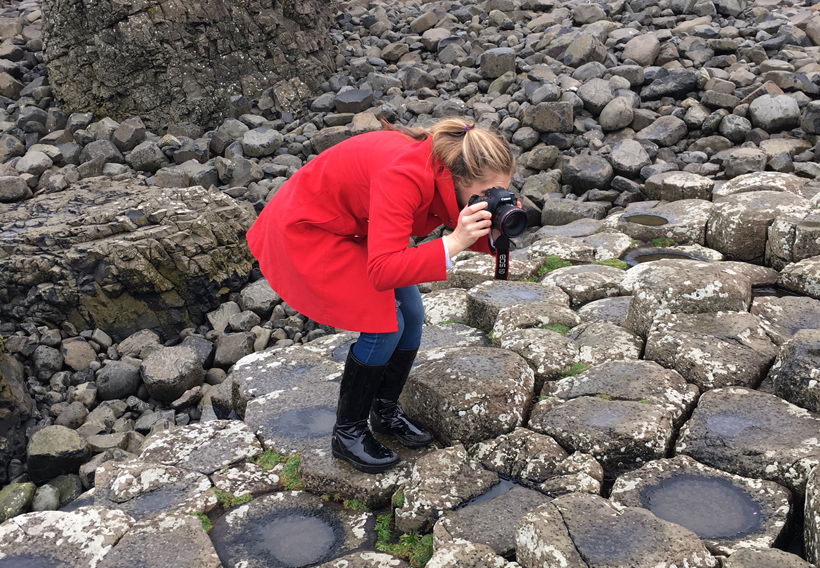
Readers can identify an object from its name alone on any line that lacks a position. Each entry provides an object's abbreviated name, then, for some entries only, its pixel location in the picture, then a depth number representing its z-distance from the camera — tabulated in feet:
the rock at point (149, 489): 10.01
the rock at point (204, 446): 11.18
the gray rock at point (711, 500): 8.12
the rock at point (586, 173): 26.27
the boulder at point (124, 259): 19.88
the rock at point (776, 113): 27.07
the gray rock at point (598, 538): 7.25
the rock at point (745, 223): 15.94
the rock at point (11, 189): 23.81
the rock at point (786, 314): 12.22
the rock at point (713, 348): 11.00
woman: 8.02
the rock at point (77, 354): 19.04
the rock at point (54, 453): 14.71
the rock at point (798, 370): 9.96
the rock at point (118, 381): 18.04
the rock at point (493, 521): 8.55
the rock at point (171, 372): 17.66
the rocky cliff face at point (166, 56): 30.22
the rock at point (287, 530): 9.05
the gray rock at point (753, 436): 8.90
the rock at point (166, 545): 8.59
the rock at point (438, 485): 9.16
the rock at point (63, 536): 8.75
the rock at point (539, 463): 9.27
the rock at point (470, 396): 10.50
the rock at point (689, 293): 12.21
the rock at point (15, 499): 13.53
